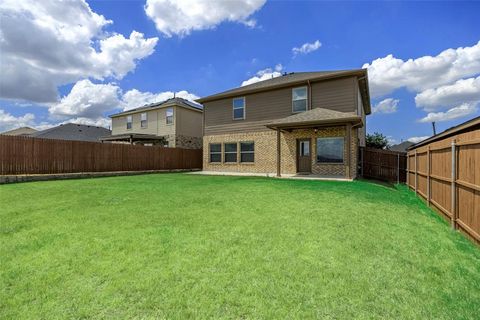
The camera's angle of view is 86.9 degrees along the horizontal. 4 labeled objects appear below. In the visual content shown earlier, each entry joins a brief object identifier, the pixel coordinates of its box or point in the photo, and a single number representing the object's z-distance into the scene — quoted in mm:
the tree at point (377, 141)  24975
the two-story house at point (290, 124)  13219
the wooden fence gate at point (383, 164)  12867
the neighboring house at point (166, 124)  22453
